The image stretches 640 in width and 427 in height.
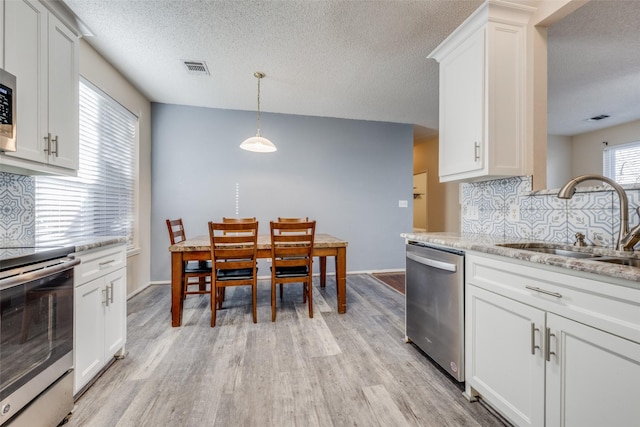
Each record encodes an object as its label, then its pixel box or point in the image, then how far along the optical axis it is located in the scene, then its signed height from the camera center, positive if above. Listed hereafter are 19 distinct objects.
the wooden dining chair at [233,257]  2.37 -0.41
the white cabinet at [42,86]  1.39 +0.75
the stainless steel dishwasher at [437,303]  1.55 -0.59
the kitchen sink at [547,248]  1.41 -0.19
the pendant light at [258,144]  2.83 +0.75
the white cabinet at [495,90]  1.75 +0.85
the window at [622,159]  4.75 +1.04
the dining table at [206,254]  2.40 -0.40
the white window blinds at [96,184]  2.08 +0.27
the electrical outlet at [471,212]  2.20 +0.02
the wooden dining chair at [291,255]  2.53 -0.40
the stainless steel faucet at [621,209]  1.15 +0.03
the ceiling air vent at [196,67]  2.68 +1.53
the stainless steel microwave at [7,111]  1.28 +0.51
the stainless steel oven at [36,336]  1.02 -0.53
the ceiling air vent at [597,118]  4.45 +1.68
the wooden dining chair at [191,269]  2.55 -0.56
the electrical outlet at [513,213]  1.83 +0.01
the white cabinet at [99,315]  1.45 -0.62
